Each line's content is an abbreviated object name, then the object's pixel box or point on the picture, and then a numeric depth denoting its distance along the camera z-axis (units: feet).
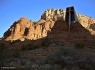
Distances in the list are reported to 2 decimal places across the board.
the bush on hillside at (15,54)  80.71
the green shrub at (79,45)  115.03
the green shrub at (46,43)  132.39
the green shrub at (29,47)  128.26
